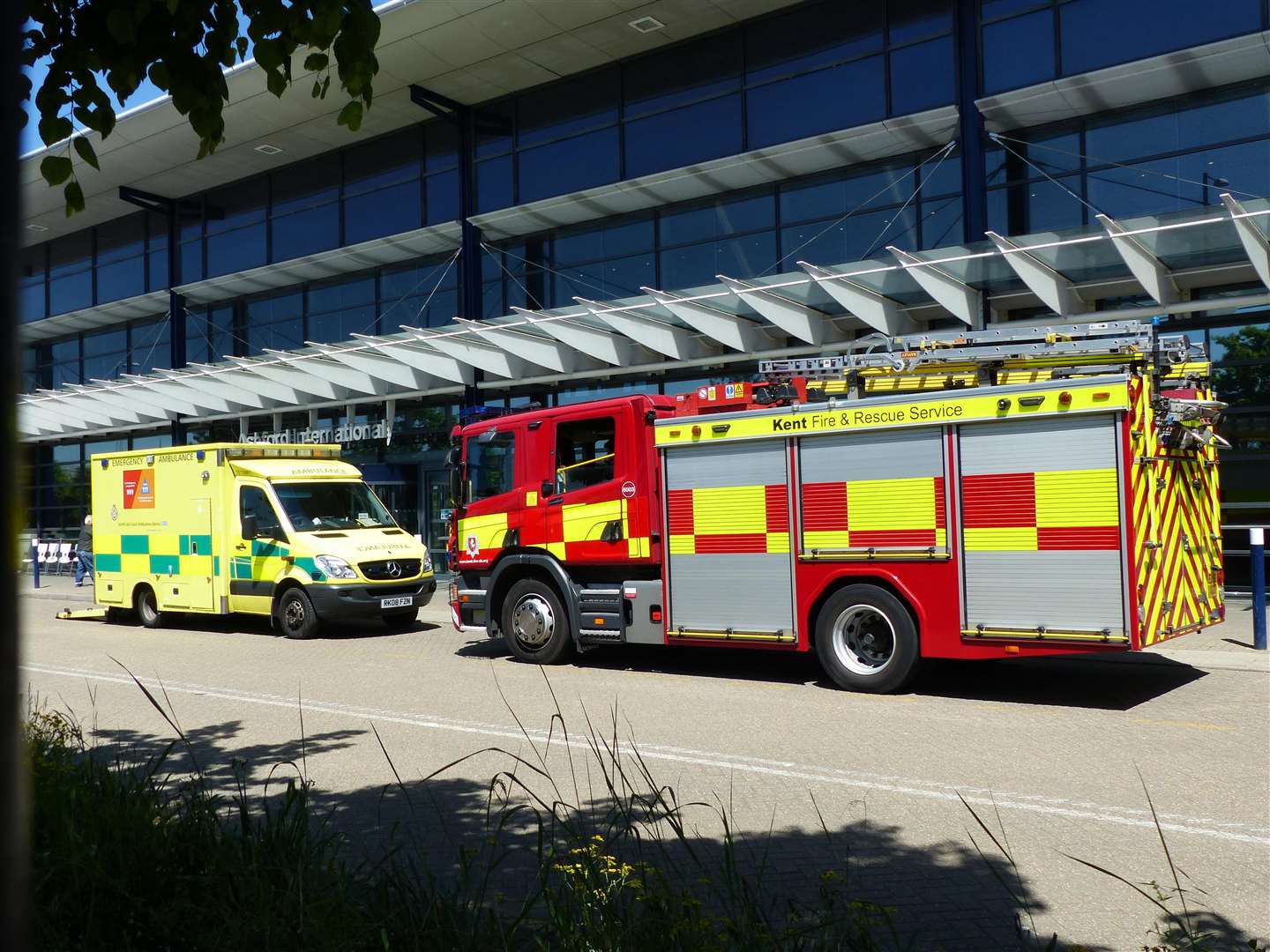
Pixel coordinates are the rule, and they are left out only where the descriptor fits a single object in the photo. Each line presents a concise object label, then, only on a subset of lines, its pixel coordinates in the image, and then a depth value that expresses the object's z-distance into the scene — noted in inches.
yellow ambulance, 605.9
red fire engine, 343.3
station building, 603.2
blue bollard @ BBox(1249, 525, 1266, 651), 449.1
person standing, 978.7
